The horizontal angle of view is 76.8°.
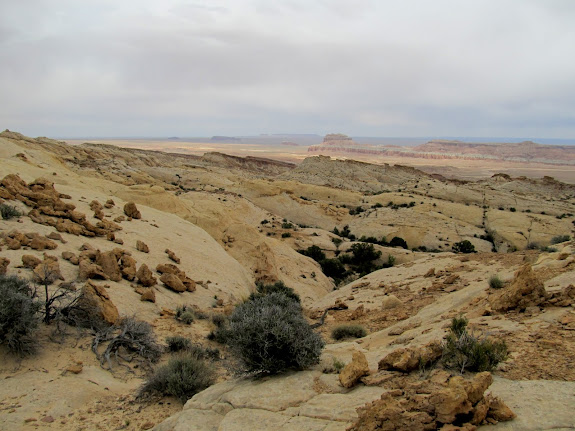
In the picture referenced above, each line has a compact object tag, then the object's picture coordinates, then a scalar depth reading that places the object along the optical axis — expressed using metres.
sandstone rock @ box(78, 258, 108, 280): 10.02
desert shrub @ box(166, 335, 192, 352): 8.59
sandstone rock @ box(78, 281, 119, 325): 8.34
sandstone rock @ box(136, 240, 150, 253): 13.95
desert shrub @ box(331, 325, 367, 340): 9.89
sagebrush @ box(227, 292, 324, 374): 5.53
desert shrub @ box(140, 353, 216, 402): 6.38
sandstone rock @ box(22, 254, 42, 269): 9.35
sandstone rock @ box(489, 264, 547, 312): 6.80
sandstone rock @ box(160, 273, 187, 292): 12.14
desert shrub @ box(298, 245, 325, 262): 27.81
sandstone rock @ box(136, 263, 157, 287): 11.29
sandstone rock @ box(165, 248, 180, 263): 14.59
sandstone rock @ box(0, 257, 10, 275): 8.38
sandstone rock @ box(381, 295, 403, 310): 12.21
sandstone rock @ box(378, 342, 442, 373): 4.79
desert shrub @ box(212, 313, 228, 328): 10.59
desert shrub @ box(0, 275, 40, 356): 6.60
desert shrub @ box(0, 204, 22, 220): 11.64
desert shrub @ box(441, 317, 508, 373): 4.46
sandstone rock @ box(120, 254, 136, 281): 11.27
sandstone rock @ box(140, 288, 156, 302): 10.56
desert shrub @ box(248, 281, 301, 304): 16.85
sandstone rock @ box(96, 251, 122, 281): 10.81
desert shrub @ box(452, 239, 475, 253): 31.36
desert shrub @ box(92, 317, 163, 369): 7.73
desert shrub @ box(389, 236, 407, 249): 33.54
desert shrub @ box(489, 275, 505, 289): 9.30
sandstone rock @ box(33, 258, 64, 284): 8.77
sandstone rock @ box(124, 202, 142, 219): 17.44
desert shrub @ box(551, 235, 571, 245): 20.77
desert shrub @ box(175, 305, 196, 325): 10.27
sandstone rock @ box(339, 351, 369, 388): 4.93
